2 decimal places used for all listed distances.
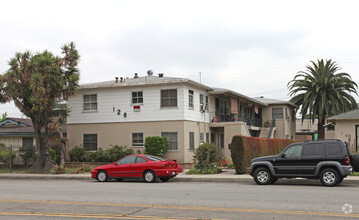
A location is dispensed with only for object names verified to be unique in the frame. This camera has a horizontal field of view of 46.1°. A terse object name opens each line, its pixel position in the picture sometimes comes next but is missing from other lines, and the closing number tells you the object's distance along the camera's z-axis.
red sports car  19.50
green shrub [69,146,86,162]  29.19
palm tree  41.28
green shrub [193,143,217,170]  23.23
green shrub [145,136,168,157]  26.98
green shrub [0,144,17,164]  27.95
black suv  16.06
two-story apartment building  28.02
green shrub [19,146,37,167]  28.30
